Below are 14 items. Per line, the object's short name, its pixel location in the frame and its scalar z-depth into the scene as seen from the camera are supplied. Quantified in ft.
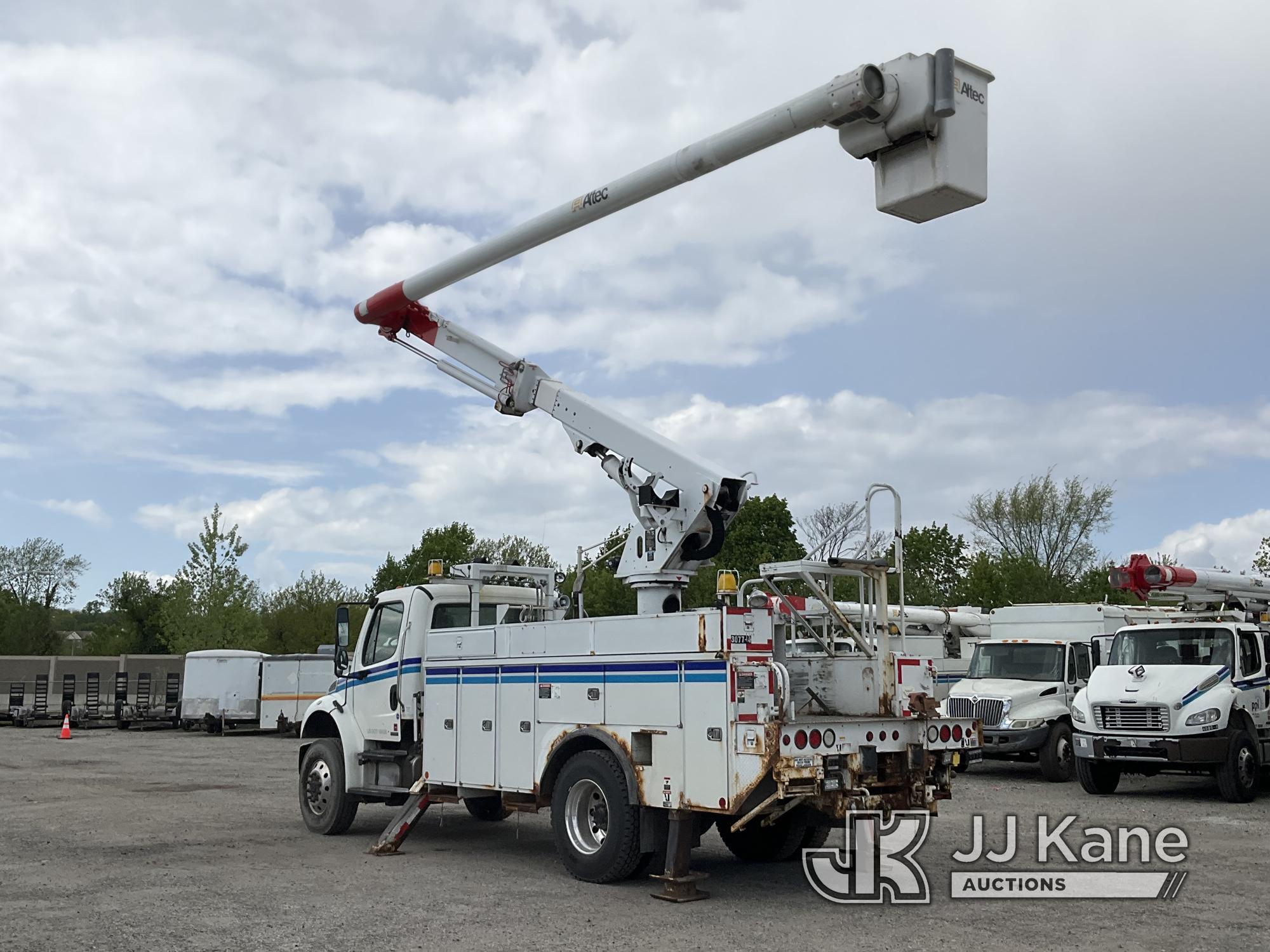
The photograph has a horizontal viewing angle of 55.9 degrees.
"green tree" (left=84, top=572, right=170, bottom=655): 215.51
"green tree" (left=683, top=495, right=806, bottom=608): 166.30
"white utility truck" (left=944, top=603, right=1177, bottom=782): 65.16
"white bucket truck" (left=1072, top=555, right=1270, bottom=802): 53.98
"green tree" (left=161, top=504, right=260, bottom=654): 156.76
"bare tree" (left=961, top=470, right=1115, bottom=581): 174.09
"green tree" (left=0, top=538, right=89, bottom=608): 287.69
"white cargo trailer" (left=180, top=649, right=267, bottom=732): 108.06
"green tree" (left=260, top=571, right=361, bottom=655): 188.34
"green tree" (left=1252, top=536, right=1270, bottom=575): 144.87
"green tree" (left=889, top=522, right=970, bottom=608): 189.78
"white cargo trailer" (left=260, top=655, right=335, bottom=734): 105.91
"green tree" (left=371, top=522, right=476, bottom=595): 169.37
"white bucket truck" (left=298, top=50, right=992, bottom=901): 26.53
